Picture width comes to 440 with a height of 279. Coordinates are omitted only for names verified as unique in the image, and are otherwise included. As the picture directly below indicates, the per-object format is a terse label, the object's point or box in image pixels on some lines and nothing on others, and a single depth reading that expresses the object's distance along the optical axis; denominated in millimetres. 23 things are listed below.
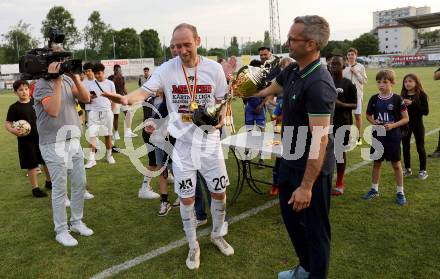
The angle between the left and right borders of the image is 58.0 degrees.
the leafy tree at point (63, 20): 68875
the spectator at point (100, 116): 8336
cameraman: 4156
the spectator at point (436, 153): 7594
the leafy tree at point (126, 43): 68112
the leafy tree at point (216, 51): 62375
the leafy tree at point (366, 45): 91062
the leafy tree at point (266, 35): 71575
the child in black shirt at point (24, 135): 6234
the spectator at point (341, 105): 5695
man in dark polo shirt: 2648
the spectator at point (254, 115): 8070
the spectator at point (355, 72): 9266
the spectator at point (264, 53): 8744
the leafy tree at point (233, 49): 64788
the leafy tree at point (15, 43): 58281
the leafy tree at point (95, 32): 71938
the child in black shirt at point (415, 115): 6332
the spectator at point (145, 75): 13484
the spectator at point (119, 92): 10199
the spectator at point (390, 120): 5219
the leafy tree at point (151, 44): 73875
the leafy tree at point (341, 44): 85825
